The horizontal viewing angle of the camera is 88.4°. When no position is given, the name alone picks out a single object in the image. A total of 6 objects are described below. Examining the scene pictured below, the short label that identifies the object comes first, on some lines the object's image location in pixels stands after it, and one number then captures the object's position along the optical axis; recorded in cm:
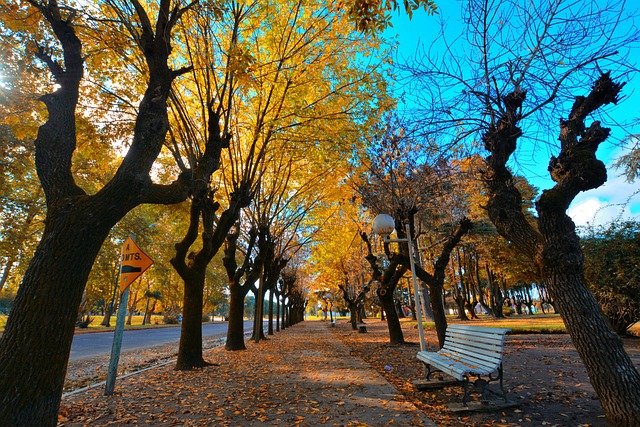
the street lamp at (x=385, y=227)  769
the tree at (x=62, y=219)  294
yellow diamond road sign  604
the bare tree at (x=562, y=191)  362
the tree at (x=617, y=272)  1025
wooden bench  429
